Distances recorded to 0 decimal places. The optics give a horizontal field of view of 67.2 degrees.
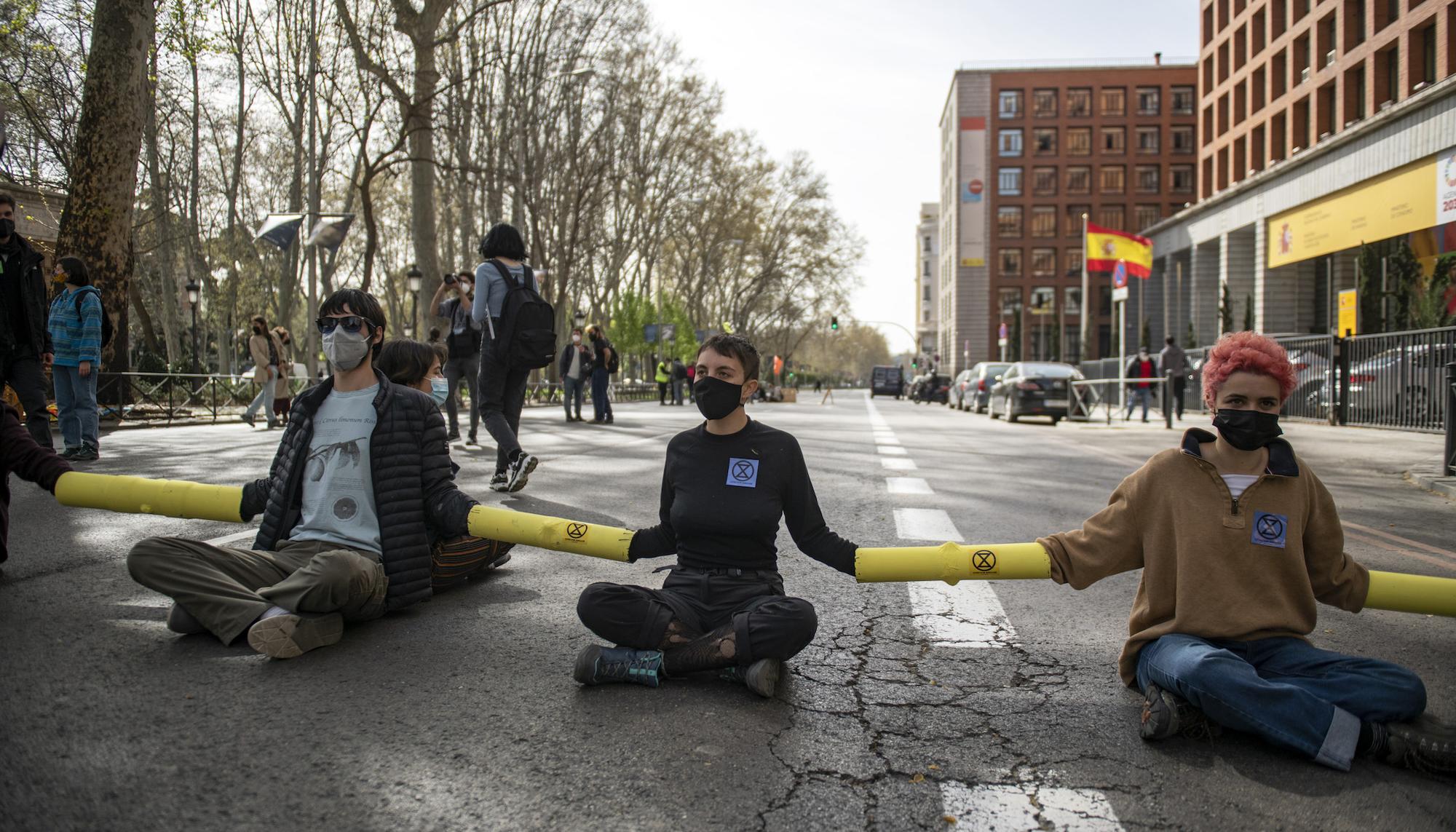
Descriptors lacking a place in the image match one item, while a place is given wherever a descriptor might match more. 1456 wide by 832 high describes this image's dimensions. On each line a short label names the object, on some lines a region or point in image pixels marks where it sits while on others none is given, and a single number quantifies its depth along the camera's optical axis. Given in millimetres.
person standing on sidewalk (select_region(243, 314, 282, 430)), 17953
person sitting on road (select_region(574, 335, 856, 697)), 3402
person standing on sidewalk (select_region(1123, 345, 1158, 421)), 28105
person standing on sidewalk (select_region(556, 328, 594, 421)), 20359
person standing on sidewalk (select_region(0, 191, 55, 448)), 8859
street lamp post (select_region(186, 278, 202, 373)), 34875
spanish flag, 32906
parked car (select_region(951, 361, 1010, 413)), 33094
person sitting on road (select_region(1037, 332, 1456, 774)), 3016
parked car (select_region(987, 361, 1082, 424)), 25078
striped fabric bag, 4688
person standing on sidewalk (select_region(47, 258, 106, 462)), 9859
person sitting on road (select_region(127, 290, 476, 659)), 3754
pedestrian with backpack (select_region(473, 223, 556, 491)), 8250
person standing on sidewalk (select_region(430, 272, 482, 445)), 11344
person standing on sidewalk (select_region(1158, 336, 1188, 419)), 25502
